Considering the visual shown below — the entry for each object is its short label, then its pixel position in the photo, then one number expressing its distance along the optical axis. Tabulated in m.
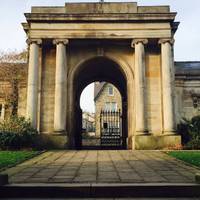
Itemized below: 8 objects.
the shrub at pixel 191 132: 17.37
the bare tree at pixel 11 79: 26.83
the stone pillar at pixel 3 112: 25.99
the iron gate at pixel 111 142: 26.45
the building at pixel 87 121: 77.66
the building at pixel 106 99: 56.41
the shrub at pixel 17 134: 16.05
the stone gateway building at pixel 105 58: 18.25
